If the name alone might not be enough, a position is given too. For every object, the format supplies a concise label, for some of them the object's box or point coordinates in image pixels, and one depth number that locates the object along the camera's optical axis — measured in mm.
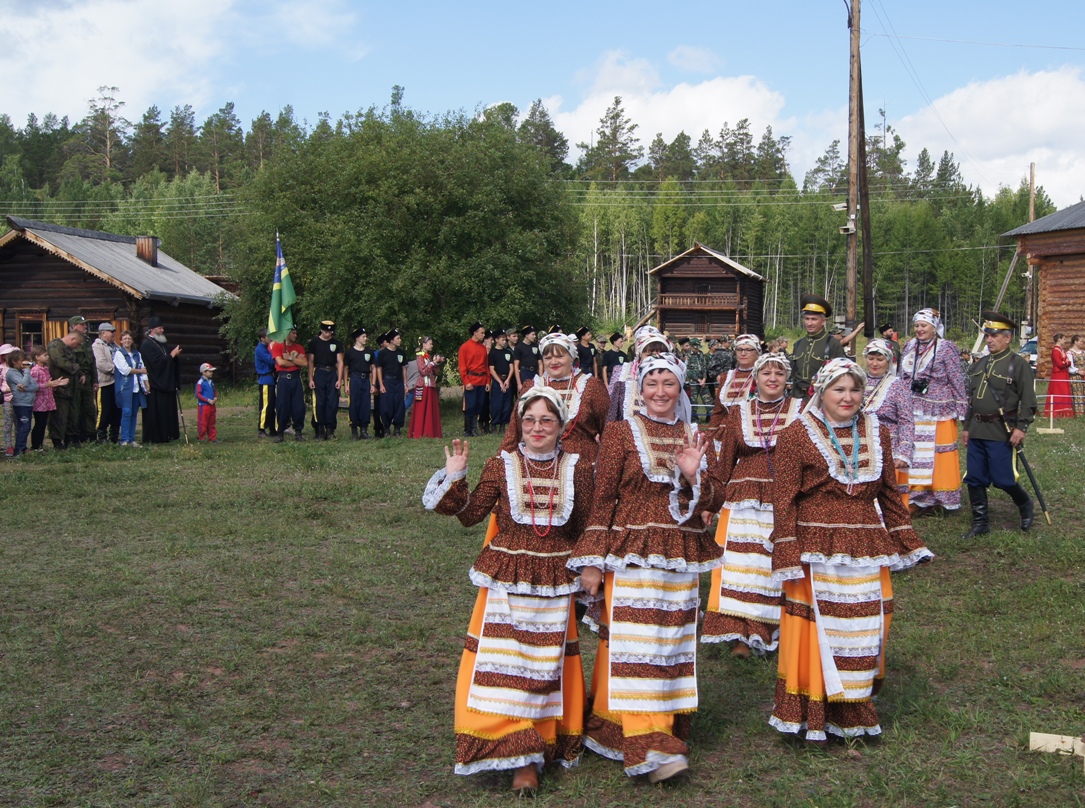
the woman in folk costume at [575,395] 7117
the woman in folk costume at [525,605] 4473
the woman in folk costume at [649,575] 4543
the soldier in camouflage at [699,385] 21953
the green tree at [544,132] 83000
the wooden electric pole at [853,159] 20953
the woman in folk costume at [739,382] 7594
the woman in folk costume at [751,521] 6379
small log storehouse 50750
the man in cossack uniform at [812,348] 9219
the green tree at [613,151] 85438
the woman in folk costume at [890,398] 8750
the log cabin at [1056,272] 27359
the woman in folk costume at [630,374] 7303
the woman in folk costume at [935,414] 10266
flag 17500
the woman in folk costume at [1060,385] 21984
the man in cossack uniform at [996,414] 9016
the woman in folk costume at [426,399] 18156
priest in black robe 16453
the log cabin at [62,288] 28531
